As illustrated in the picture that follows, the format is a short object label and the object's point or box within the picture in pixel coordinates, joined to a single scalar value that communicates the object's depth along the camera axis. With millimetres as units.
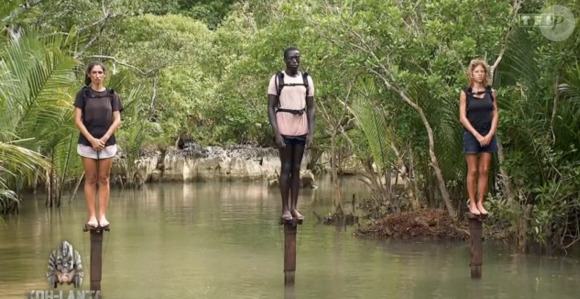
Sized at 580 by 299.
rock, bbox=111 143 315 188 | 31906
